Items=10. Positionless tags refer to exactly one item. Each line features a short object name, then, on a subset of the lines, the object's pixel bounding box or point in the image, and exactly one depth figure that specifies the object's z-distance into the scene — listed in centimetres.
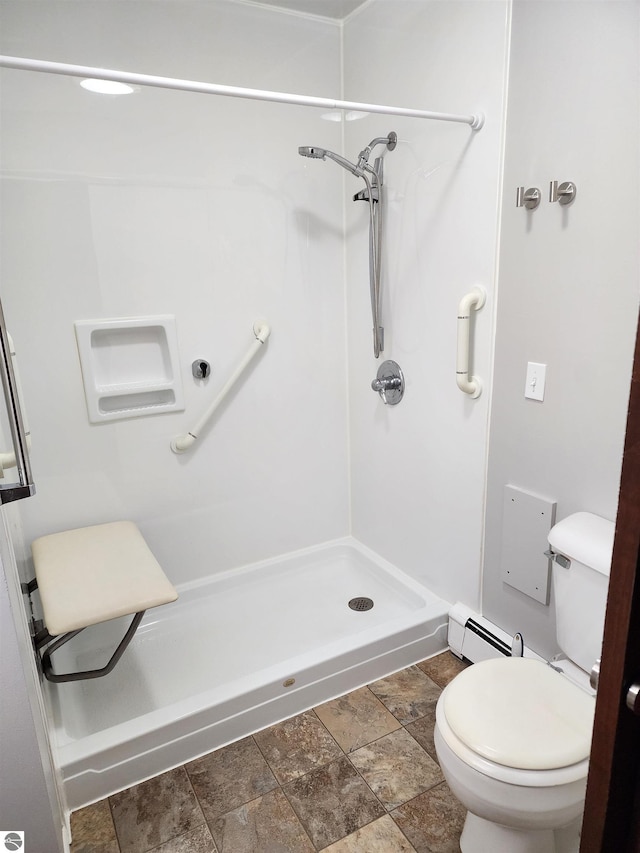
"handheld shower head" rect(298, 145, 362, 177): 191
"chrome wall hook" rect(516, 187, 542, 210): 152
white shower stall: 176
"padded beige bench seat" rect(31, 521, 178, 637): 152
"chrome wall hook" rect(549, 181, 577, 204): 143
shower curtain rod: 115
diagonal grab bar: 222
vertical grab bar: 176
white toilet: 113
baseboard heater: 187
